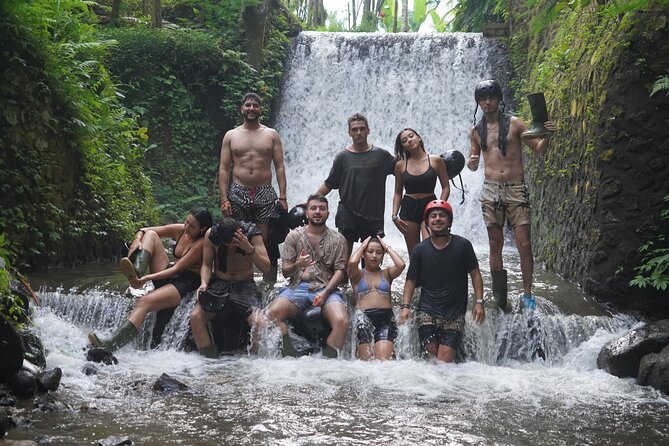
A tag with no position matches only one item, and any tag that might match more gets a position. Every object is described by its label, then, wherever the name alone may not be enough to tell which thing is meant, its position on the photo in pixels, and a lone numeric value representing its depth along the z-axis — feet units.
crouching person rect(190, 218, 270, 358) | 22.98
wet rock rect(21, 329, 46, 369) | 20.01
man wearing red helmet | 22.48
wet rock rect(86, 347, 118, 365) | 21.43
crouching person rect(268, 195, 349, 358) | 23.17
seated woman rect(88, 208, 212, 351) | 23.45
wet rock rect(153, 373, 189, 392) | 18.61
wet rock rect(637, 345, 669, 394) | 19.44
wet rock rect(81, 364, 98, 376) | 20.15
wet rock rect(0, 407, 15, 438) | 14.66
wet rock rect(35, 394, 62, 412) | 16.56
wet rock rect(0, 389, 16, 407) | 16.44
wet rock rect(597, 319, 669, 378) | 20.88
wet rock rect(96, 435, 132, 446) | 14.19
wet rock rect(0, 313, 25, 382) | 17.54
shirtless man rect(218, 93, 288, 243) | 25.61
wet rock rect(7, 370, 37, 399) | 17.48
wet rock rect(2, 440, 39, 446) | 13.87
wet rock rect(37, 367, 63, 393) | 17.93
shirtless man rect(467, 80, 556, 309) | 23.80
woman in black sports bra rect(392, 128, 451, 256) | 24.68
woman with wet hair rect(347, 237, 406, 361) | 22.93
